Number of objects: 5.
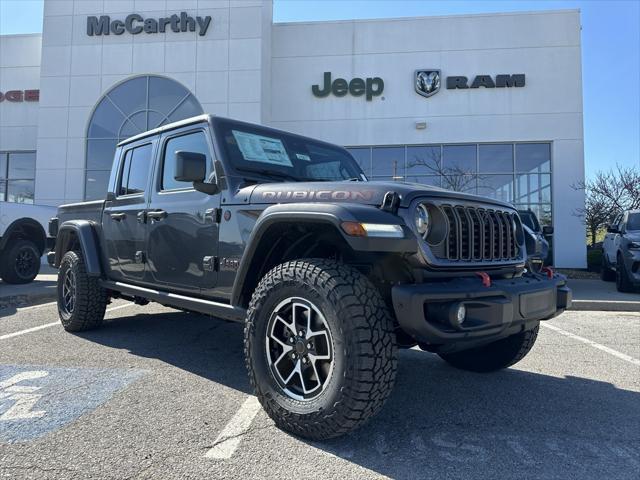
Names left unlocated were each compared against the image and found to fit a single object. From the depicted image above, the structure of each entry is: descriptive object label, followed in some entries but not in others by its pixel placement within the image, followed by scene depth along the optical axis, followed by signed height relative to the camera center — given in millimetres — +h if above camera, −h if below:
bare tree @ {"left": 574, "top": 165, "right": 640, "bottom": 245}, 16812 +2483
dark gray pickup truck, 2264 -67
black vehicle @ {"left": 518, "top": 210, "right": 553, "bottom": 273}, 3292 +48
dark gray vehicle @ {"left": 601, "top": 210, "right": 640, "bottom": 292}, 8852 +236
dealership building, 15523 +5934
